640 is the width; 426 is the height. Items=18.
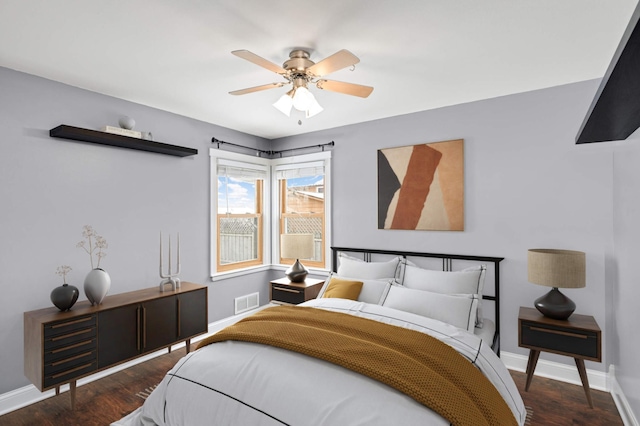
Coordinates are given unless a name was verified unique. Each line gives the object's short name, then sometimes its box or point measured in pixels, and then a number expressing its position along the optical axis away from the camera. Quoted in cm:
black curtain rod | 436
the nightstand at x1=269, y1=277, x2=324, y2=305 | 401
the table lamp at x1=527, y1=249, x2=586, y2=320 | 268
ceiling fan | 223
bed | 162
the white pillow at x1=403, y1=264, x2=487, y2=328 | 314
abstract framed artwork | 361
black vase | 271
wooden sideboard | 255
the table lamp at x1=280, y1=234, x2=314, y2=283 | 423
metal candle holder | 349
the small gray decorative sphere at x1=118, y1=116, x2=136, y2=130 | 325
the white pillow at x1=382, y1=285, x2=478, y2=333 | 279
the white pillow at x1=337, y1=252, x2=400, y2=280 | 367
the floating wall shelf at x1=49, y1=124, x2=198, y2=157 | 285
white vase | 289
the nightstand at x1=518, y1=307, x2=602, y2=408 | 260
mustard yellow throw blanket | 164
